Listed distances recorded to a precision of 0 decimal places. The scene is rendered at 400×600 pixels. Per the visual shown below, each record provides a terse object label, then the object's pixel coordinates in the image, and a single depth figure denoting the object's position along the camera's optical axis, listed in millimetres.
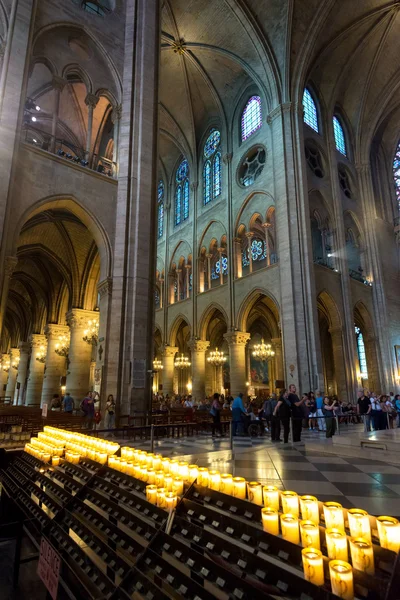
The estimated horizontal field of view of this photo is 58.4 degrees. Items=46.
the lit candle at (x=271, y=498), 2305
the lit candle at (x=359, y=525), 1830
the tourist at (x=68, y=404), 12737
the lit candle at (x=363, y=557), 1570
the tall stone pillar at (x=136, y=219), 10789
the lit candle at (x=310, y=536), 1780
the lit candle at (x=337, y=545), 1663
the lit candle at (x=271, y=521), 2002
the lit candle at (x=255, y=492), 2471
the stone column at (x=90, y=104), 13034
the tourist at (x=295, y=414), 8023
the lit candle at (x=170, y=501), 2452
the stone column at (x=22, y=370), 23469
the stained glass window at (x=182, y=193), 26641
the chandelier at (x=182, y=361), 24445
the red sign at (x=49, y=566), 2119
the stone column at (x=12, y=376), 26531
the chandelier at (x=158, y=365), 25534
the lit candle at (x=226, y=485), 2662
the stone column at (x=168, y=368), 23516
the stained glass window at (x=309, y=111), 21502
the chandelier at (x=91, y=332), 17047
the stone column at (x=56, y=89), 12149
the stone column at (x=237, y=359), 18641
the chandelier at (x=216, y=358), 22173
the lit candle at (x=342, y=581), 1421
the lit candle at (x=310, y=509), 2096
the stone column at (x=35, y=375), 21198
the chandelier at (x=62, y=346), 19688
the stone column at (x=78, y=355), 15859
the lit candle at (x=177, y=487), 2646
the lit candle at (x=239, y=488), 2588
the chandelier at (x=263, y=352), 20062
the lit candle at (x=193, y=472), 2887
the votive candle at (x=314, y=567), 1542
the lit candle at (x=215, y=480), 2725
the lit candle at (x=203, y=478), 2749
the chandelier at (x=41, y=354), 22403
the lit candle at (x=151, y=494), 2629
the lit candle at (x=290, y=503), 2186
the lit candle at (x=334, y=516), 1957
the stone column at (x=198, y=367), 21172
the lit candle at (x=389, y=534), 1684
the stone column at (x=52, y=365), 18516
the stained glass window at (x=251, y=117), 21625
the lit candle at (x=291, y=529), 1878
